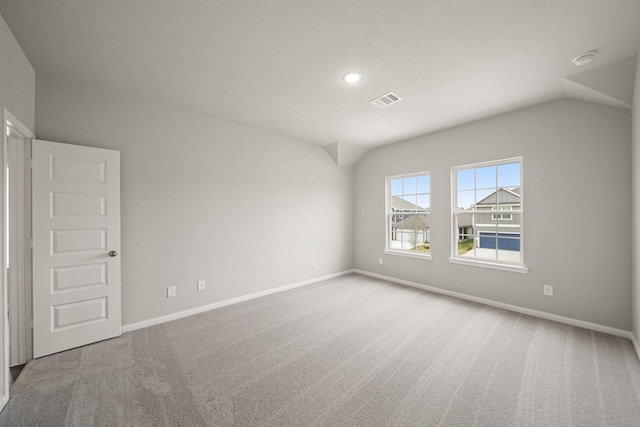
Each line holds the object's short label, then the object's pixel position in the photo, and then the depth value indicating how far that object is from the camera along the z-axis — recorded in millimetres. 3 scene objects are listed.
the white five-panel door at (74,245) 2332
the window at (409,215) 4570
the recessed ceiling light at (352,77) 2512
